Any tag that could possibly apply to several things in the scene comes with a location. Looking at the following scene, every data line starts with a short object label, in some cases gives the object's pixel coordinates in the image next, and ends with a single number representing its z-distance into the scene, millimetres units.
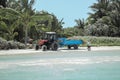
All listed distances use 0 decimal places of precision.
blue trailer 40750
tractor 37394
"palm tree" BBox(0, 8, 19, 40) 43075
